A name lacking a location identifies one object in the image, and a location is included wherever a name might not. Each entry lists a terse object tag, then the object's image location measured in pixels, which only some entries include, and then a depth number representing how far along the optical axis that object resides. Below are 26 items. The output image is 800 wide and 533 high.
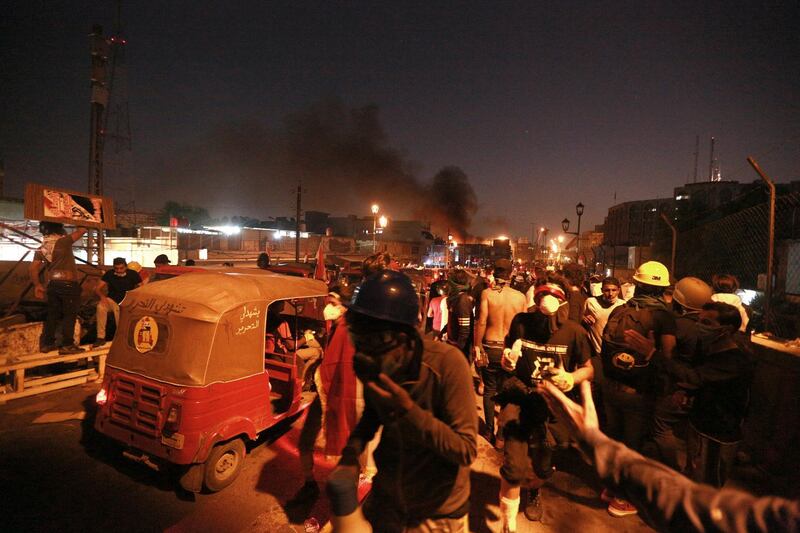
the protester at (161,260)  8.41
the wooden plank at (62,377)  6.13
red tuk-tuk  3.57
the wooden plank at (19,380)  5.88
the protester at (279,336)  6.14
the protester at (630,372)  3.48
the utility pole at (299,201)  26.39
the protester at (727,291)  4.88
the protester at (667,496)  1.05
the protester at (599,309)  4.52
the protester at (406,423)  1.64
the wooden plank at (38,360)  5.75
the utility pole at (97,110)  13.35
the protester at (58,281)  6.29
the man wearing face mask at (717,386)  3.11
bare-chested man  5.11
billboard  8.25
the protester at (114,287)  7.05
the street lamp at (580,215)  17.47
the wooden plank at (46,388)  5.75
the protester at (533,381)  3.23
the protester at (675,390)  3.57
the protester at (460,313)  6.64
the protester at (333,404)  3.60
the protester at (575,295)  6.80
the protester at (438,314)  7.41
